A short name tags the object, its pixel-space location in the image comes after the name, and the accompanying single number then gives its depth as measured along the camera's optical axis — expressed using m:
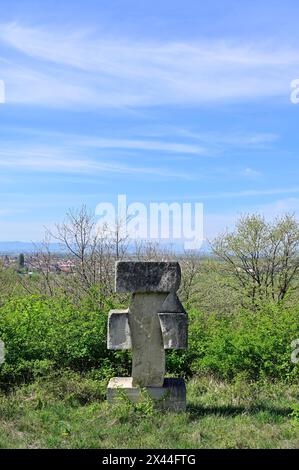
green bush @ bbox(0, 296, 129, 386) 7.14
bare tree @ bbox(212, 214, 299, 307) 21.97
